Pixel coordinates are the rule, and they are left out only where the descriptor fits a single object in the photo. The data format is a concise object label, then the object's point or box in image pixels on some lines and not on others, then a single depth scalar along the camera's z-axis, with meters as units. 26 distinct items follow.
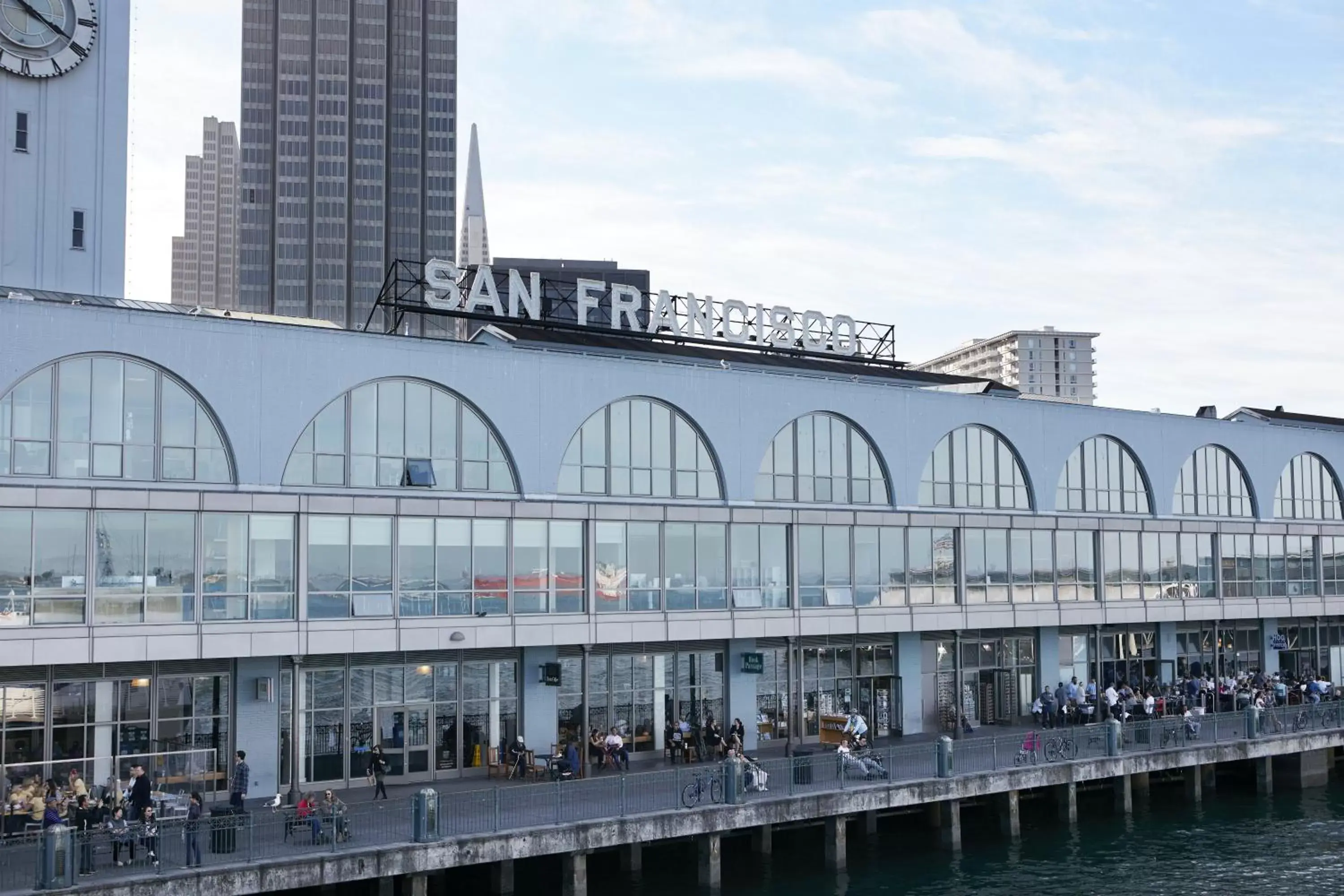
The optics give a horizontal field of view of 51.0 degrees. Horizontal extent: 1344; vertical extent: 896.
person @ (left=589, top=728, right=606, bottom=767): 38.44
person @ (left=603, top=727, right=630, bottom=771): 37.44
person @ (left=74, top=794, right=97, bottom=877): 25.39
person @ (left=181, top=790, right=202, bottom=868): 26.06
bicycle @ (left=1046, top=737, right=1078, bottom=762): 39.62
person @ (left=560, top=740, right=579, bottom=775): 35.59
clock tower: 41.81
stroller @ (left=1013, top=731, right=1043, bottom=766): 38.97
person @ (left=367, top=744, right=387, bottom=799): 33.19
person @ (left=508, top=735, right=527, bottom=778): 36.72
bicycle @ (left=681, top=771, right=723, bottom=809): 32.44
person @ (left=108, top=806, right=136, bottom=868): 25.94
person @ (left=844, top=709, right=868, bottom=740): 39.25
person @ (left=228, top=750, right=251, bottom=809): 30.05
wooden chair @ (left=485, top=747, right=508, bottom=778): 37.31
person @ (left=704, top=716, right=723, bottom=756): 40.22
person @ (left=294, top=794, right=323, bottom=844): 27.62
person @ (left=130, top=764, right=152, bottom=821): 28.34
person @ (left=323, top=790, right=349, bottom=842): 27.62
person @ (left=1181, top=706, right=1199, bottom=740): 43.09
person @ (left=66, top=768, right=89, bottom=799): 29.33
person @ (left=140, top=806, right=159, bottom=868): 26.08
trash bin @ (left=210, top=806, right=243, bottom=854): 26.72
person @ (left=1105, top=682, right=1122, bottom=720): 45.84
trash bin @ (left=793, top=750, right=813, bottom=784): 34.53
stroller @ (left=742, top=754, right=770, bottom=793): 33.56
